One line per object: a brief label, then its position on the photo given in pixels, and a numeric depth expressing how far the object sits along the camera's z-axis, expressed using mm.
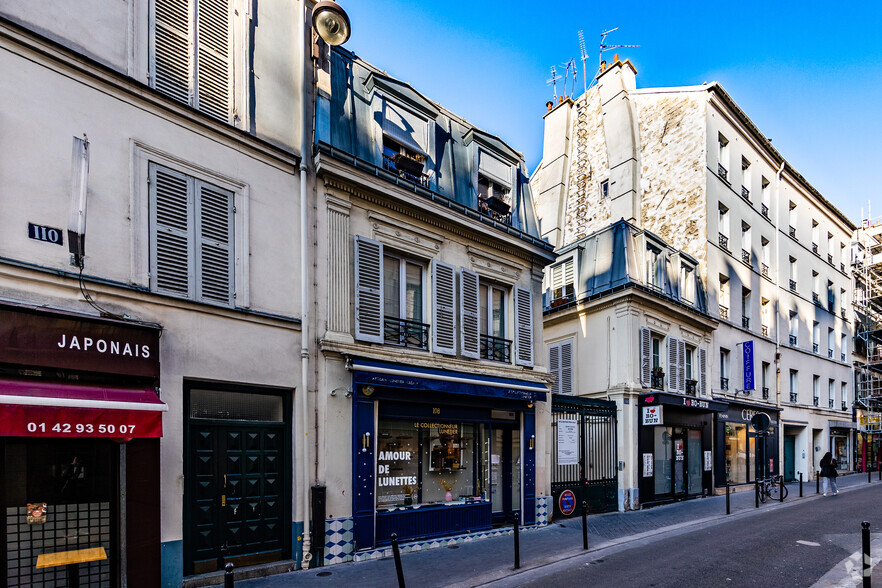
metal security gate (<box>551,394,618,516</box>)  14086
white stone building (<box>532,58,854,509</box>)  17266
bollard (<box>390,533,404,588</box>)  6504
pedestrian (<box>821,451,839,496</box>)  18359
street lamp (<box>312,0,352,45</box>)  8883
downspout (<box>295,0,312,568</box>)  8773
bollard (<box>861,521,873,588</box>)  6614
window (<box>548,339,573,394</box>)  17953
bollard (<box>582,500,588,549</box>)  9993
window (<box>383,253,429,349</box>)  10656
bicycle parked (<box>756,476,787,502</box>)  17080
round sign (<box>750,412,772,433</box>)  15388
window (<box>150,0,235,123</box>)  8133
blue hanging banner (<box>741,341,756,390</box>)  21828
